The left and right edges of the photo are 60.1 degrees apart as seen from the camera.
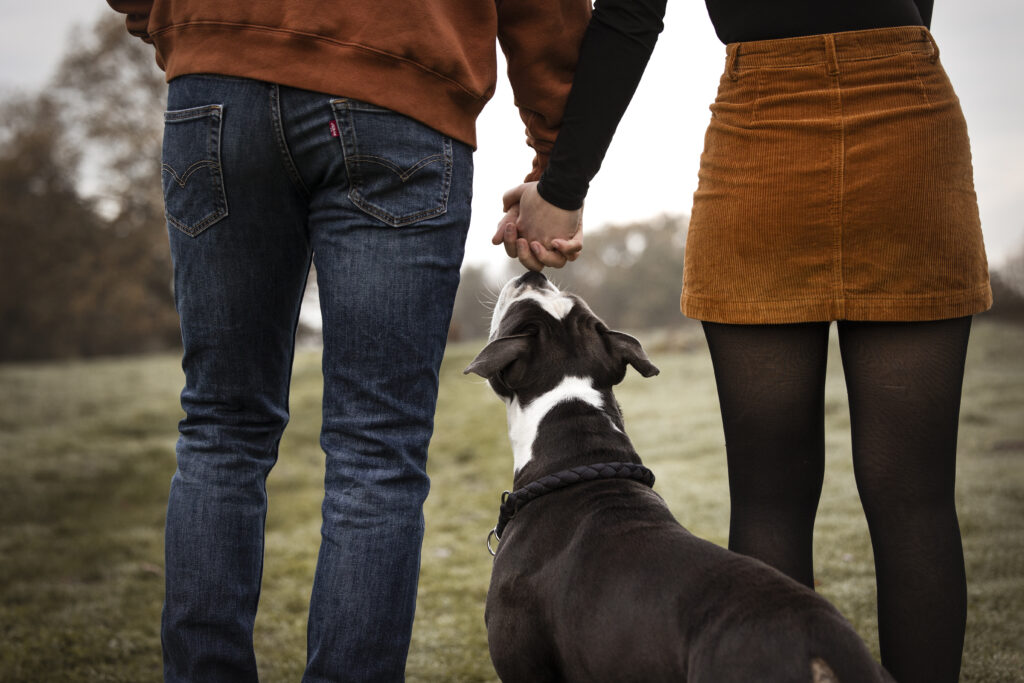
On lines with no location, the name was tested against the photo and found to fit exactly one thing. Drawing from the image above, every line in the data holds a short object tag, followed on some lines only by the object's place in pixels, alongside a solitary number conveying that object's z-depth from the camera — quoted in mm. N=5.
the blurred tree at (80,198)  19406
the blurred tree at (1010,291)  11109
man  1881
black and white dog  1712
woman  1999
